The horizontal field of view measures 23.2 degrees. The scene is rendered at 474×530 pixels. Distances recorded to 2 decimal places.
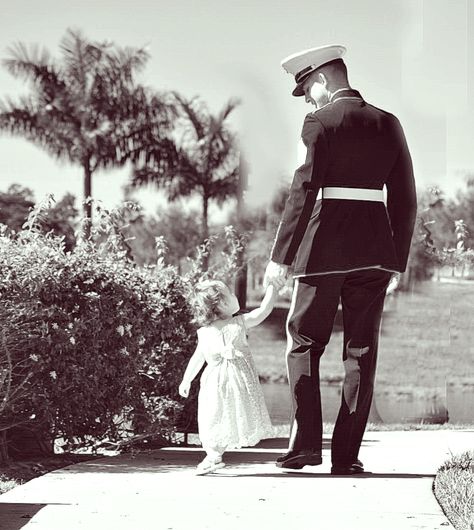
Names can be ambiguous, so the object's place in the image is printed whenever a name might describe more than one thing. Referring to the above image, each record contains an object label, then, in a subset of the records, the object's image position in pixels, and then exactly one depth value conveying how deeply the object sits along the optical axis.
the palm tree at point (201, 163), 37.72
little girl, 7.26
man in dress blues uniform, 6.59
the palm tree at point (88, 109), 36.12
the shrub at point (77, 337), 7.64
